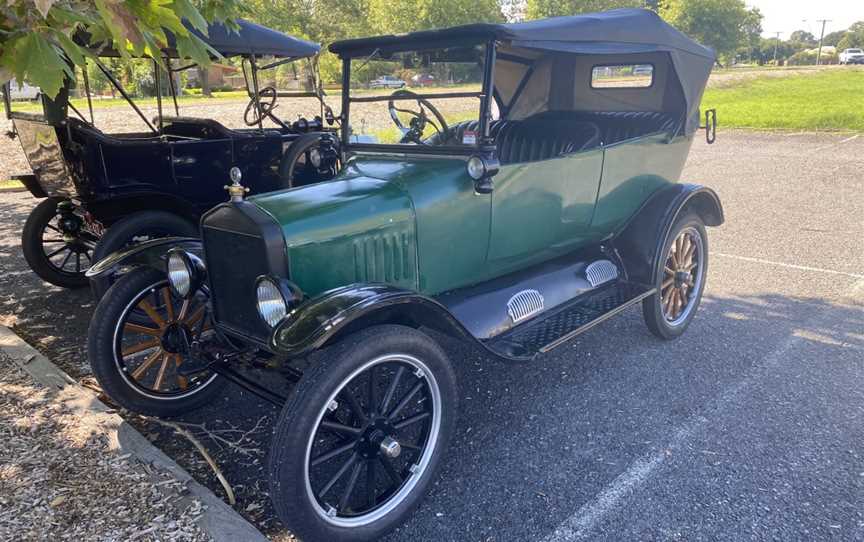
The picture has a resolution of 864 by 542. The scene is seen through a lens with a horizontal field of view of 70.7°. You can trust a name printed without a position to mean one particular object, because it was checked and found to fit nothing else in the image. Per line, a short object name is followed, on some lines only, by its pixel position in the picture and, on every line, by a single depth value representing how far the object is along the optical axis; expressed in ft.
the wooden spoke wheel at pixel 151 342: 9.93
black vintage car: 15.19
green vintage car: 7.82
